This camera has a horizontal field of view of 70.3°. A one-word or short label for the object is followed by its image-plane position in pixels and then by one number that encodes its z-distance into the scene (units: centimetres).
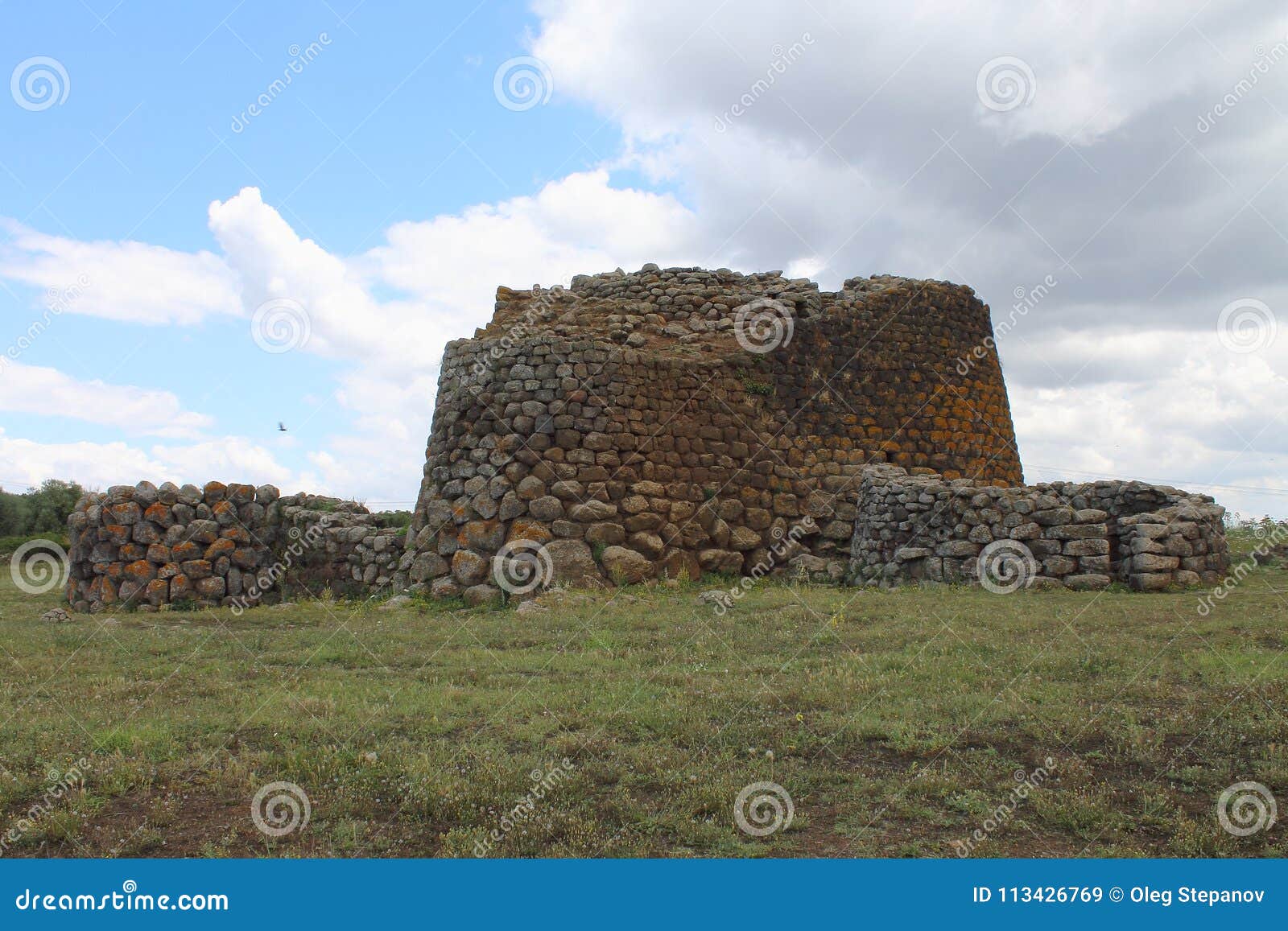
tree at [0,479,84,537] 3150
